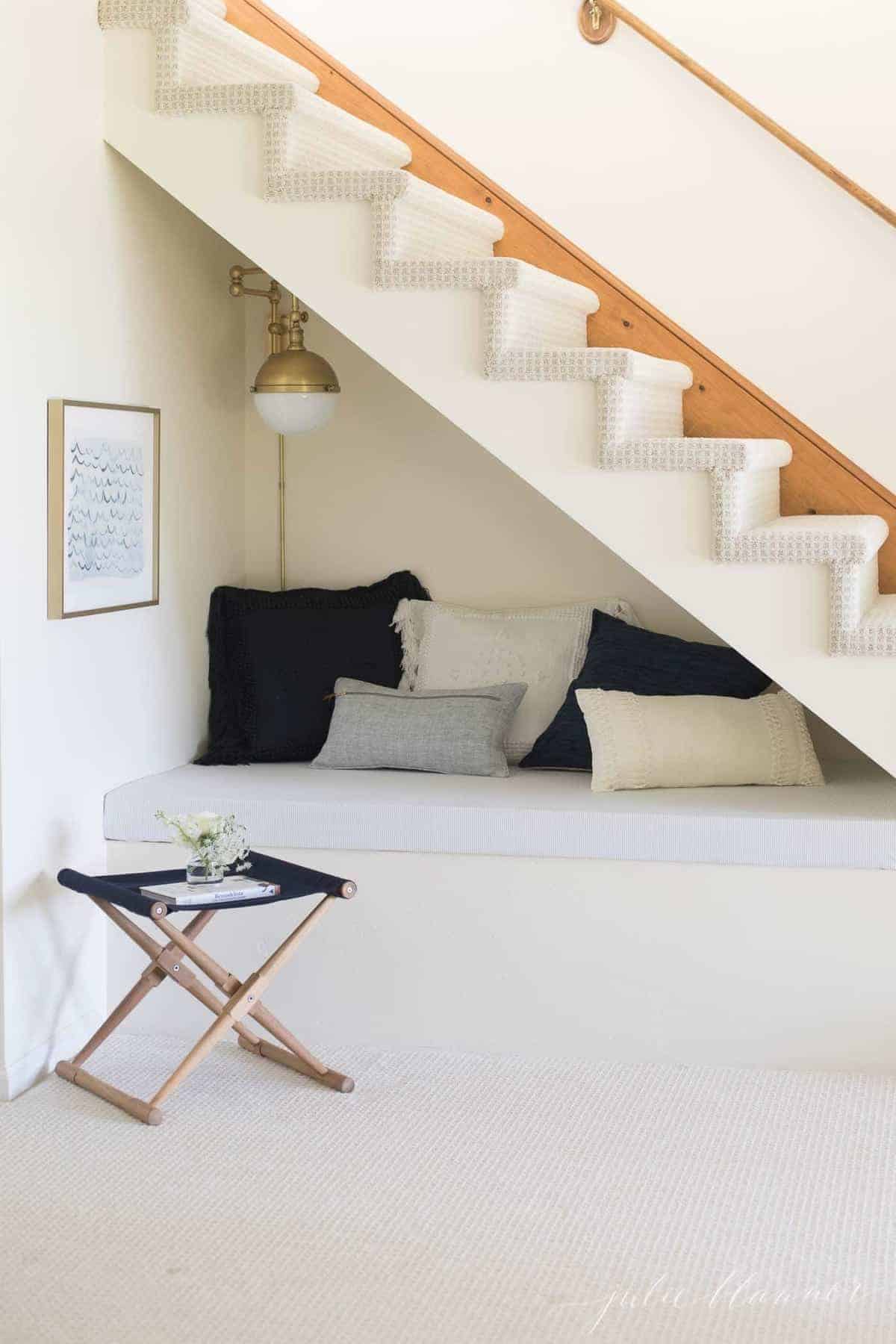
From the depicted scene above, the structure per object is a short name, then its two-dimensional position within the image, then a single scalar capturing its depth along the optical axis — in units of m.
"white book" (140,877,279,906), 3.45
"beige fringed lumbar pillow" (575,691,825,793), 4.09
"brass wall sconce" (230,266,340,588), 4.37
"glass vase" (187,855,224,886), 3.59
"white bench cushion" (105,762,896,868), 3.72
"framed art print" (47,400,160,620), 3.73
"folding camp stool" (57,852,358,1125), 3.50
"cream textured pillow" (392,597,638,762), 4.61
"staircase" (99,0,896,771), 3.65
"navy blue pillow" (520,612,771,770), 4.38
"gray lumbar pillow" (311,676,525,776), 4.32
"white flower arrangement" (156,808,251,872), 3.57
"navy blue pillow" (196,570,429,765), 4.55
